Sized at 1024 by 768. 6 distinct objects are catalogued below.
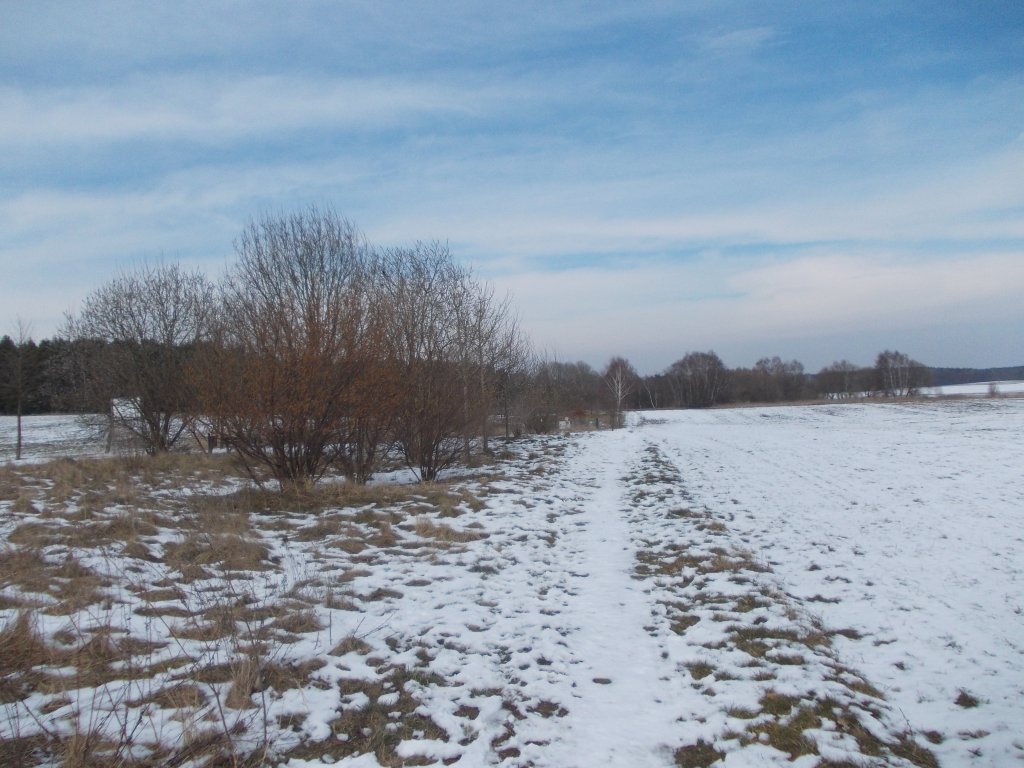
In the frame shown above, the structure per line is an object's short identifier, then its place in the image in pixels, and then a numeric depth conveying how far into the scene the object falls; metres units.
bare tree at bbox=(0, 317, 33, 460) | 22.85
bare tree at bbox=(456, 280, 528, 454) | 20.16
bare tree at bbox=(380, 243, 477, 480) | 14.59
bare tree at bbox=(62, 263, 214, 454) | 19.78
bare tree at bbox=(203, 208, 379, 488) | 11.05
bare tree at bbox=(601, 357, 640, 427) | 43.69
